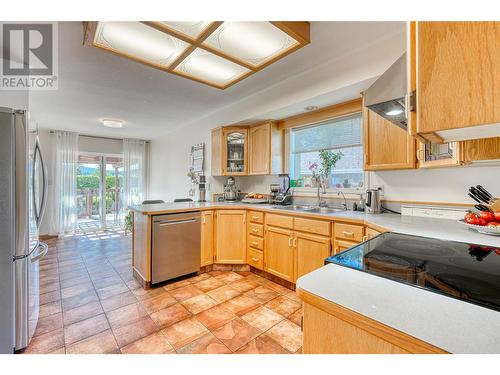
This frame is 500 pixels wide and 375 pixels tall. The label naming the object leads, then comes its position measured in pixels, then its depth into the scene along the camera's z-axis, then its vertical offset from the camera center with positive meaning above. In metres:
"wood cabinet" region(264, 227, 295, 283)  2.44 -0.75
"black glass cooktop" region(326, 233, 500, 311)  0.63 -0.29
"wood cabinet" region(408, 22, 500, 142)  0.53 +0.29
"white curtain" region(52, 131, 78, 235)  5.03 +0.11
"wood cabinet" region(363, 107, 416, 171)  1.88 +0.39
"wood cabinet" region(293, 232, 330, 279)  2.14 -0.63
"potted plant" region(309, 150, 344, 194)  2.79 +0.28
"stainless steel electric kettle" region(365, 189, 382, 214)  2.17 -0.13
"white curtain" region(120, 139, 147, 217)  5.98 +0.45
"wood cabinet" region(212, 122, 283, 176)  3.22 +0.59
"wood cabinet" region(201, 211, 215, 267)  2.90 -0.66
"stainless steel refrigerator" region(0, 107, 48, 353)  1.41 -0.27
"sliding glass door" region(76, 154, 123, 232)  5.57 -0.09
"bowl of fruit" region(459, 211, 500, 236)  1.27 -0.21
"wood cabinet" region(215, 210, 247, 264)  2.96 -0.64
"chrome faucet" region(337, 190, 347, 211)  2.60 -0.15
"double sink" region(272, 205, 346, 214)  2.52 -0.25
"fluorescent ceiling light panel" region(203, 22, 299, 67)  1.59 +1.16
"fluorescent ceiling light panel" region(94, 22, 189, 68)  1.56 +1.14
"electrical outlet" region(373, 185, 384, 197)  2.30 -0.01
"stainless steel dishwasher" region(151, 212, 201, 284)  2.50 -0.69
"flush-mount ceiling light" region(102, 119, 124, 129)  4.09 +1.22
